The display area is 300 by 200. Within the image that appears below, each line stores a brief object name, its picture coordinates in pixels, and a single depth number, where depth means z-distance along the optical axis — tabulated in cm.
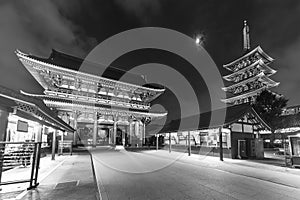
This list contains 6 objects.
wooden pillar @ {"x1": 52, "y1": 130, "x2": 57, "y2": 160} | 1077
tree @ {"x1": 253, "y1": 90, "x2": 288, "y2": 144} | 2273
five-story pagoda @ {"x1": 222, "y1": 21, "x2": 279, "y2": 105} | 2989
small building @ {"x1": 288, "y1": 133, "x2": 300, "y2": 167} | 948
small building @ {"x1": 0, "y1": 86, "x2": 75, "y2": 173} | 361
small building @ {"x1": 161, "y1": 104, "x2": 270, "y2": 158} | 1315
